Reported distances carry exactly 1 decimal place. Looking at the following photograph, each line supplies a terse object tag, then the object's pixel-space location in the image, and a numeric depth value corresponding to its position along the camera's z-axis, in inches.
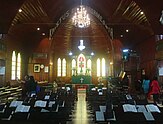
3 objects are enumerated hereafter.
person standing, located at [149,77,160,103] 277.6
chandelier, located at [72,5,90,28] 407.0
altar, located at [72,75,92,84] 594.9
